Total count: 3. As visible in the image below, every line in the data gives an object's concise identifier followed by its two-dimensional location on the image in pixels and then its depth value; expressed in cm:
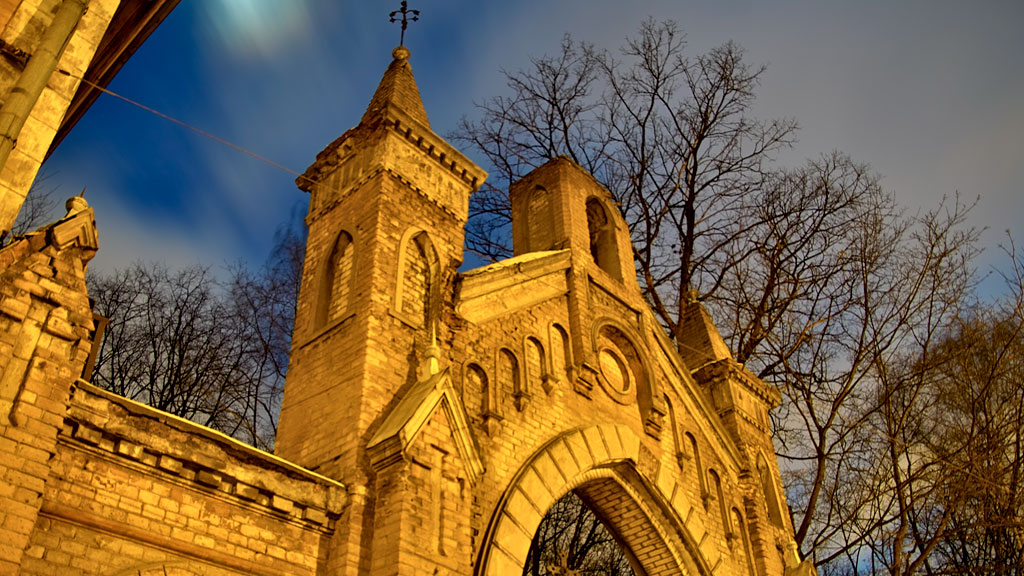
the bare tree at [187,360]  1773
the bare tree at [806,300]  1752
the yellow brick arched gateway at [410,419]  608
